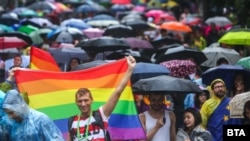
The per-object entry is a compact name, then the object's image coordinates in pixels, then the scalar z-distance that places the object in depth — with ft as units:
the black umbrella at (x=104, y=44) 64.80
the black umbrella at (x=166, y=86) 41.86
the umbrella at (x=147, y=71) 50.67
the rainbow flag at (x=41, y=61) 49.52
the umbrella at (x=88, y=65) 50.72
